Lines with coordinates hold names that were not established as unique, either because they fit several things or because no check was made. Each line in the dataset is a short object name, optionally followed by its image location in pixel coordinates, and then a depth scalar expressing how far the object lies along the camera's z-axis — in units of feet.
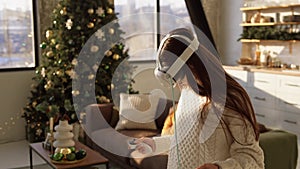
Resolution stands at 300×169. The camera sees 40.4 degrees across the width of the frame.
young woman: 4.04
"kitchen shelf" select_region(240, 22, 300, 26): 19.01
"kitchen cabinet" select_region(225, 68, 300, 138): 17.46
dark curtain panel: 16.90
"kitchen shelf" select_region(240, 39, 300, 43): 20.93
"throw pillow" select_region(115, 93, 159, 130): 14.97
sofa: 10.90
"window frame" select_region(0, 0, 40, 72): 18.75
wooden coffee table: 11.18
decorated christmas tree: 17.16
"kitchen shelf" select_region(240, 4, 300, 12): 19.52
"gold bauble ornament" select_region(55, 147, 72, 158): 11.45
